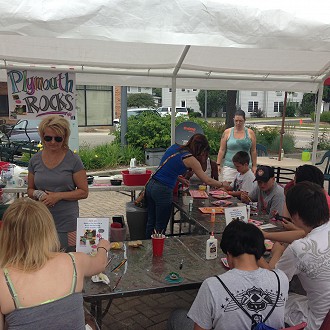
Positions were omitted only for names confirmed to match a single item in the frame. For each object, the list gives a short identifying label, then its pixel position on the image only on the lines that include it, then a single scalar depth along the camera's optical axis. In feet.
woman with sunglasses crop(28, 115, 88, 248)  10.01
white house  158.30
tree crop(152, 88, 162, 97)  180.14
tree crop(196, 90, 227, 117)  136.36
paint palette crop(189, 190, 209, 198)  14.80
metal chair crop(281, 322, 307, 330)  5.36
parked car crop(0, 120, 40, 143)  39.40
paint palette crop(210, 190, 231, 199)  14.82
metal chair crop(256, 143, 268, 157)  27.32
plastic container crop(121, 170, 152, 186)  16.46
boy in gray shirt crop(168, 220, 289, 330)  5.57
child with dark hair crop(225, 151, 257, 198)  14.31
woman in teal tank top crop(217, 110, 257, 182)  16.83
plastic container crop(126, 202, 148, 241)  15.42
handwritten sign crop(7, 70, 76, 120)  14.12
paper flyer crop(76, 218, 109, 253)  8.21
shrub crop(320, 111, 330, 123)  105.29
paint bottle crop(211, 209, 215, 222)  11.60
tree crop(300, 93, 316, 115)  131.93
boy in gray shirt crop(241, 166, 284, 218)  12.09
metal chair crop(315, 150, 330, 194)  24.13
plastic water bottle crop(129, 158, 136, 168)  17.43
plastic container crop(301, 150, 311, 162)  23.39
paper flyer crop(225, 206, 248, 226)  10.00
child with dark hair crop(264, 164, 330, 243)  9.92
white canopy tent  6.97
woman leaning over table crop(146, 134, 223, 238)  12.90
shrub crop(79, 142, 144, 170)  32.55
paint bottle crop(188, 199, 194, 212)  13.05
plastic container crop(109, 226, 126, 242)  12.82
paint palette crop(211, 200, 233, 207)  13.72
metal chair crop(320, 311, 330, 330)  6.46
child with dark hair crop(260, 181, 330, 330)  6.64
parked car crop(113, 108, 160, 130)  70.90
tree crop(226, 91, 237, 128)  37.60
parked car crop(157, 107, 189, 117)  98.78
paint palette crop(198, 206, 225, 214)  12.71
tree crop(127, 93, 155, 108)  135.03
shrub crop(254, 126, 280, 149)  42.64
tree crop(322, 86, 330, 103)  110.21
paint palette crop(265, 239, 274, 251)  9.40
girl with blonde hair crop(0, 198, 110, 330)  5.14
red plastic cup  8.73
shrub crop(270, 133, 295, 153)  41.06
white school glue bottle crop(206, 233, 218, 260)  8.68
